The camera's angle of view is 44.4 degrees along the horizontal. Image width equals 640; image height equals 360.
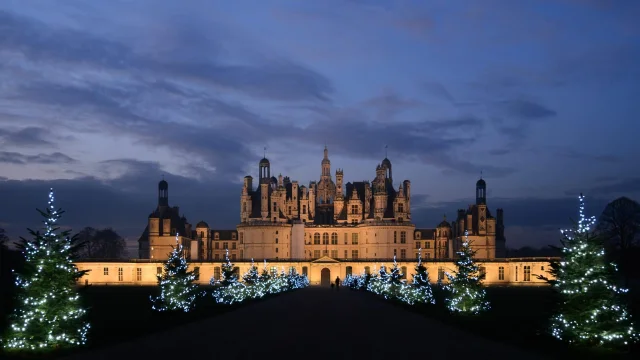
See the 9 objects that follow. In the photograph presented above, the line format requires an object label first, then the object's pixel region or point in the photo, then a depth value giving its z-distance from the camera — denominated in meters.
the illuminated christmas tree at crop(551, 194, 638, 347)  22.23
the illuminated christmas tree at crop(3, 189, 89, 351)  21.92
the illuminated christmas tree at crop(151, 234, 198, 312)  38.12
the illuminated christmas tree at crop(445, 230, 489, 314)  36.47
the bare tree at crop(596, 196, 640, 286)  72.50
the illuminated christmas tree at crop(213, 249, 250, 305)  51.56
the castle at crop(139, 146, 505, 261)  118.38
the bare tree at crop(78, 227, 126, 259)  157.14
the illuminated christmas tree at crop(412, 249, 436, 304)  47.59
